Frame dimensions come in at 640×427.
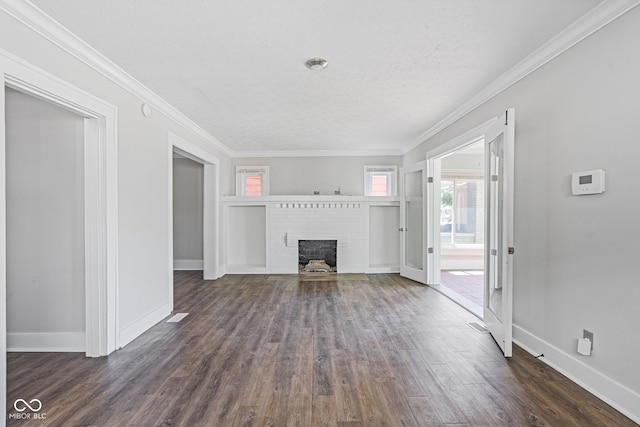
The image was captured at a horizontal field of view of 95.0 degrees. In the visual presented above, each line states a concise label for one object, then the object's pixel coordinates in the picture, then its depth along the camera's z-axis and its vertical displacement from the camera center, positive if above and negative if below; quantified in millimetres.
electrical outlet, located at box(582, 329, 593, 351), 1965 -841
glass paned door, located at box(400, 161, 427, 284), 4891 -217
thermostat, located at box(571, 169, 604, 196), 1875 +187
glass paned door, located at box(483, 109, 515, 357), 2385 -177
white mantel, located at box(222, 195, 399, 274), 5711 -309
